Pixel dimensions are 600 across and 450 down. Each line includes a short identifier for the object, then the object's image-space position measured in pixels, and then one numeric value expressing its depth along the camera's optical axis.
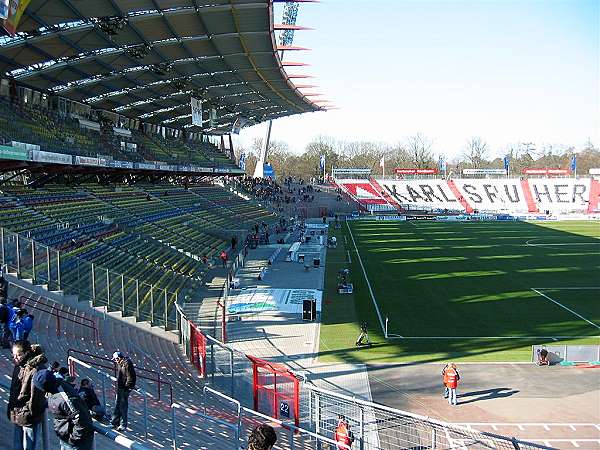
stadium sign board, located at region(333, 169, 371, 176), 95.97
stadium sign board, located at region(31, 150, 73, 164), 24.97
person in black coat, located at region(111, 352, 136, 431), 9.56
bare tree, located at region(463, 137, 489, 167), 151.75
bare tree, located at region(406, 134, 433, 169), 148.50
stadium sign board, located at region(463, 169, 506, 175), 96.19
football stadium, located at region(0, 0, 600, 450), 12.88
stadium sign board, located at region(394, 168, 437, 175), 95.19
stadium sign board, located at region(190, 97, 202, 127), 41.31
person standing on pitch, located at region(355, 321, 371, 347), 21.65
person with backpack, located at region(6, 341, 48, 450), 6.06
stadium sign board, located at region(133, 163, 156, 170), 40.02
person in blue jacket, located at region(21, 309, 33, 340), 11.01
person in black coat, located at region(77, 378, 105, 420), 8.69
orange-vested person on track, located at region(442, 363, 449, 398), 16.22
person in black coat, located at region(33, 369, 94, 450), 5.96
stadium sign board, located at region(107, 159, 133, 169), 35.61
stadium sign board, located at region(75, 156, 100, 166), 30.17
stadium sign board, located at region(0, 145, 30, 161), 21.91
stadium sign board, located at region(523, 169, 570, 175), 95.06
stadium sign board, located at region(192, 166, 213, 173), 52.45
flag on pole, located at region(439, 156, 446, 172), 97.01
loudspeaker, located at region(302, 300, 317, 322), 23.80
